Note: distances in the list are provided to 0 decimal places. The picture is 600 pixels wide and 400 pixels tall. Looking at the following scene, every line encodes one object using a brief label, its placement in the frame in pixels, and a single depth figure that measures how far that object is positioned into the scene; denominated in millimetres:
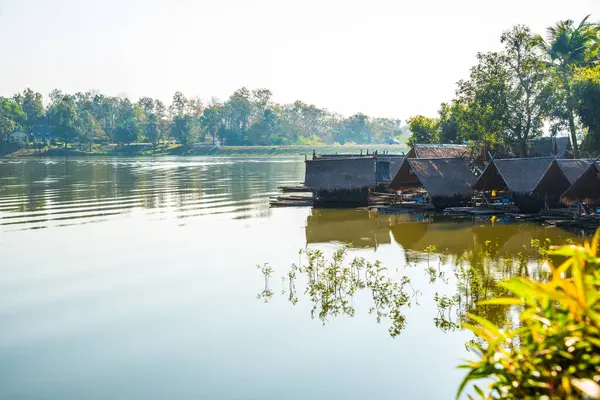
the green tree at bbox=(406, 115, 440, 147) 48562
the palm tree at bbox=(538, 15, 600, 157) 39188
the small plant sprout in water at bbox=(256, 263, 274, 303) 14347
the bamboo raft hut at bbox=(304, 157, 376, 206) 31000
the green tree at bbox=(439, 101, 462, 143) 44906
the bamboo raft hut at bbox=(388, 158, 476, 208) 27859
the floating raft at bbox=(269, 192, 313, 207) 32719
